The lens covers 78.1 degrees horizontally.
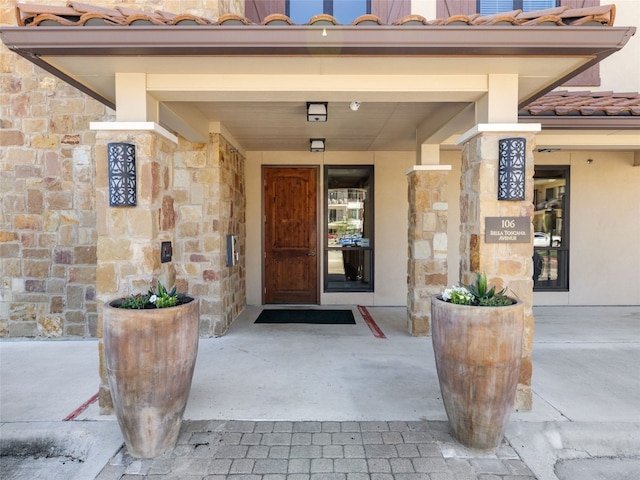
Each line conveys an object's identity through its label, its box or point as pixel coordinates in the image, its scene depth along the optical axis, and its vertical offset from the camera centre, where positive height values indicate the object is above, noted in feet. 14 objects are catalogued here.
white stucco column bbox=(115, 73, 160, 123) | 10.18 +3.39
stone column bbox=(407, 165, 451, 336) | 16.65 -0.62
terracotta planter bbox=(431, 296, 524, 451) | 8.29 -2.92
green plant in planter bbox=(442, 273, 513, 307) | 8.91 -1.57
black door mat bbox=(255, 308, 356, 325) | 19.49 -4.55
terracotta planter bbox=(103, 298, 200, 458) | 8.16 -2.96
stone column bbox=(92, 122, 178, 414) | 10.14 -0.11
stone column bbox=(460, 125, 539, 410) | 10.28 -0.44
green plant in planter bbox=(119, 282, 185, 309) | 8.82 -1.63
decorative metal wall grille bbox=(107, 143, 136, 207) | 9.91 +1.35
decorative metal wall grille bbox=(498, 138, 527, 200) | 10.09 +1.55
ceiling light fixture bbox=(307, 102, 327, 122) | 12.90 +3.93
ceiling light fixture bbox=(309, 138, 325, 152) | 19.47 +4.23
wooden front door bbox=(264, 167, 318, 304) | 23.31 -0.44
